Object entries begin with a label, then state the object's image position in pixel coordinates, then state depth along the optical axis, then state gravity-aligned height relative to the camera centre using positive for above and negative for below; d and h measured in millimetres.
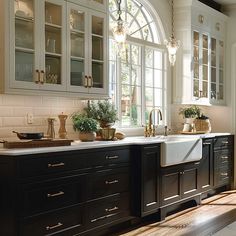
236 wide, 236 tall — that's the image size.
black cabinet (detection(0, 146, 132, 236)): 3197 -665
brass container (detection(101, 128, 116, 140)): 4543 -195
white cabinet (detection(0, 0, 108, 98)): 3523 +627
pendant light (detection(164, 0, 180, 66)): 5414 +887
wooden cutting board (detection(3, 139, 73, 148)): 3380 -235
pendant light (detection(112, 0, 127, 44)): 4172 +823
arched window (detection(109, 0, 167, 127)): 5391 +648
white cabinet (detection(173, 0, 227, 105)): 6145 +951
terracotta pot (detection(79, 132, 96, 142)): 4297 -216
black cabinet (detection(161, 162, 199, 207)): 4859 -831
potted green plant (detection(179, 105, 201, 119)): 6324 +48
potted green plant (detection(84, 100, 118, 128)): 4707 +24
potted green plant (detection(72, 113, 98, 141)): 4281 -123
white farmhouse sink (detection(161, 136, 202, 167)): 4757 -419
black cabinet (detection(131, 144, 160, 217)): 4457 -685
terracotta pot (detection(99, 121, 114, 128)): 4680 -100
